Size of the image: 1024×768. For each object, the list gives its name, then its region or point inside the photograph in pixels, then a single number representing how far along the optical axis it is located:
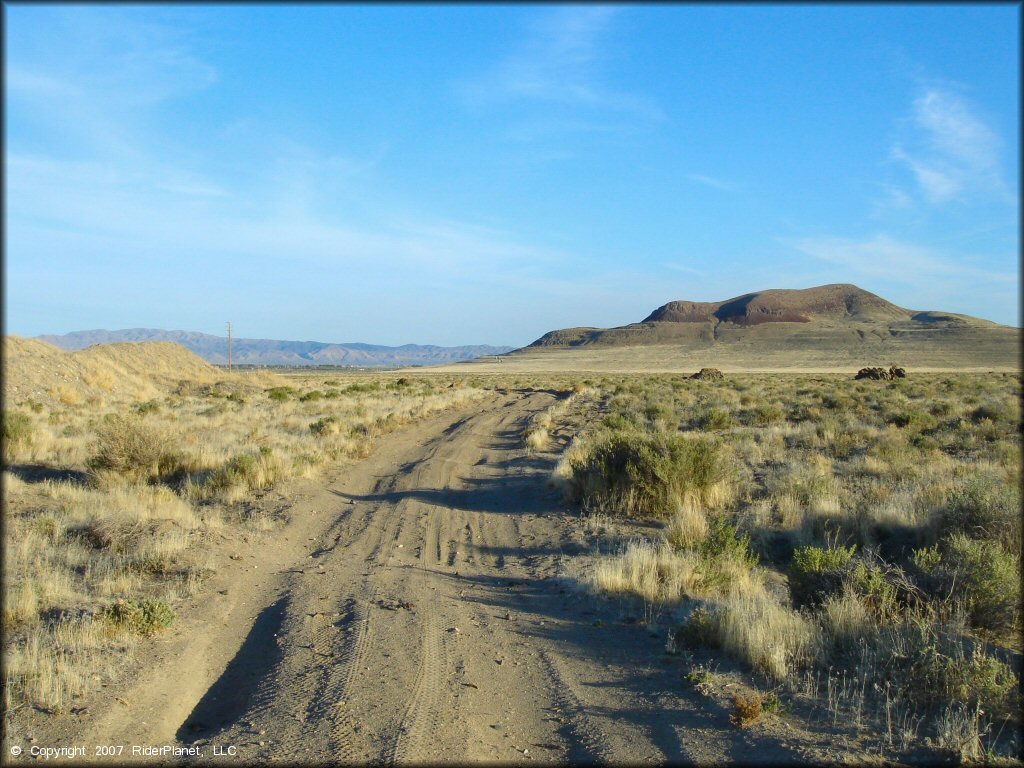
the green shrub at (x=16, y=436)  15.21
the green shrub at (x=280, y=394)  35.12
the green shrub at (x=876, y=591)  6.04
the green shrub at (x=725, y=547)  7.61
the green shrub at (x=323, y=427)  19.97
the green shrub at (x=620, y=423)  18.86
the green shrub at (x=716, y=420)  20.95
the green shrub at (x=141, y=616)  6.14
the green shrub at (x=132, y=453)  12.81
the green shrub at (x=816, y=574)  6.55
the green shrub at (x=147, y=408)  25.90
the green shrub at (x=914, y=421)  18.44
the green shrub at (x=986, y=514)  7.53
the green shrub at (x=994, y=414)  18.55
